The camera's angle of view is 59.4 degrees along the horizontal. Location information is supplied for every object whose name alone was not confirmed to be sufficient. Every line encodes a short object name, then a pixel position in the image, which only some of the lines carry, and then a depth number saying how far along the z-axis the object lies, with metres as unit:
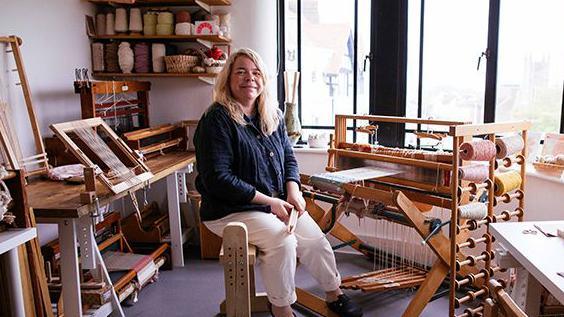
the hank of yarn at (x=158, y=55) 3.18
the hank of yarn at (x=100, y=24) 3.17
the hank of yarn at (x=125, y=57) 3.15
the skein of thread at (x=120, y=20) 3.14
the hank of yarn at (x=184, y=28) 3.10
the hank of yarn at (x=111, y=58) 3.19
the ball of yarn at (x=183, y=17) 3.13
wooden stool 1.56
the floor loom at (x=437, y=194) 2.03
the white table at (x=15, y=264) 1.58
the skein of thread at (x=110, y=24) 3.16
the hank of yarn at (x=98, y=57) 3.15
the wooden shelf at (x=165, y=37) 3.11
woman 2.02
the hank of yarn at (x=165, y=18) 3.13
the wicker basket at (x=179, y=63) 3.11
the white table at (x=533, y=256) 1.17
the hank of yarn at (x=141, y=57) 3.19
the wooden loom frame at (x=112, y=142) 2.03
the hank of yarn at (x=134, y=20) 3.15
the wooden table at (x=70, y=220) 1.87
